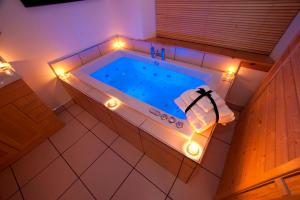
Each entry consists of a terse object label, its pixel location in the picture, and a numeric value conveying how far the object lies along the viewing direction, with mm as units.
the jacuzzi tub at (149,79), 1197
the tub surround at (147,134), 917
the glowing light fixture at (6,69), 1213
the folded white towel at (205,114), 938
